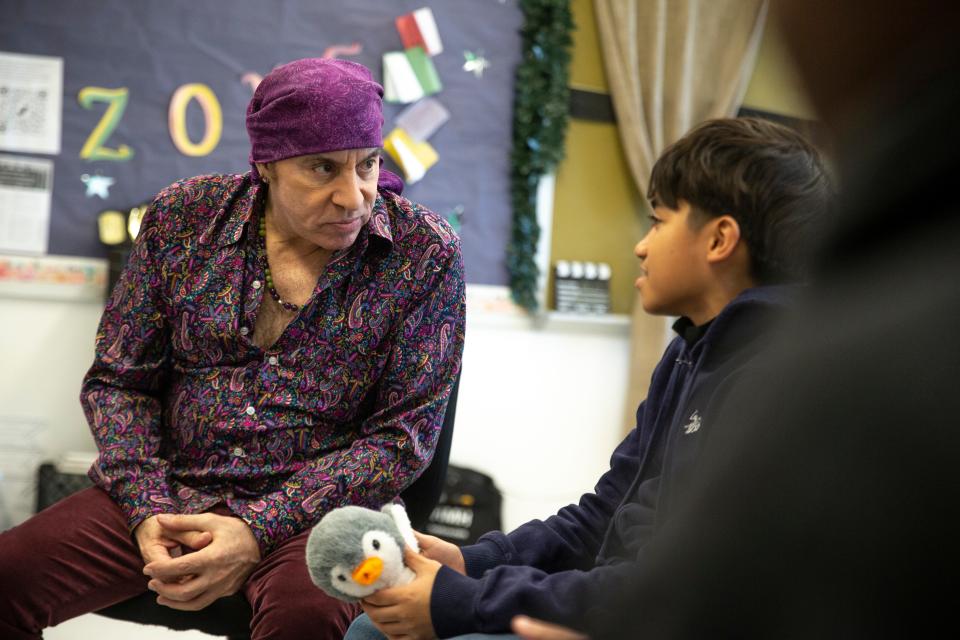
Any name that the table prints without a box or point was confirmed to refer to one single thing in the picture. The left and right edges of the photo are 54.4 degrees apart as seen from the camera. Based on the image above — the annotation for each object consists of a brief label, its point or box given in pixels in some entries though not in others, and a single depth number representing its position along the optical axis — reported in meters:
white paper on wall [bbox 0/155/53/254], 3.38
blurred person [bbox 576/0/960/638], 0.48
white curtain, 3.76
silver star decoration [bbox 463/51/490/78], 3.67
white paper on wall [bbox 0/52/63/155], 3.37
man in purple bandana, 1.58
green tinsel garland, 3.65
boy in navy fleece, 1.17
